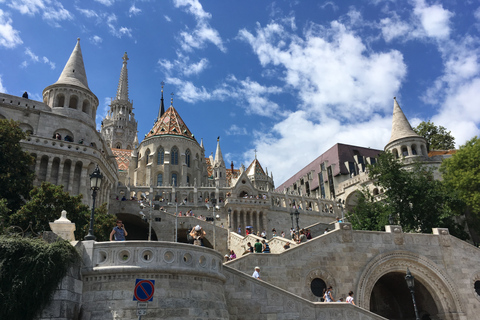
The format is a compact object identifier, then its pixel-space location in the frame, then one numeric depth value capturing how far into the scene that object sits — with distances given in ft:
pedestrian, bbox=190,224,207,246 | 45.19
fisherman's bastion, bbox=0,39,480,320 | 34.50
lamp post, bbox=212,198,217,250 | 115.96
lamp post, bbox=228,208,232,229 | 108.45
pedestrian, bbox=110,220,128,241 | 38.94
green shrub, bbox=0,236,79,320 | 29.27
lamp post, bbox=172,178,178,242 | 120.34
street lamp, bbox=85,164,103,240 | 37.68
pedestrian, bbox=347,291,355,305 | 54.03
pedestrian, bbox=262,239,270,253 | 63.39
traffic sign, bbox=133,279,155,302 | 27.66
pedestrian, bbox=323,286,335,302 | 53.29
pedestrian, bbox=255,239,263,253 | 59.77
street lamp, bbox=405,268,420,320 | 49.24
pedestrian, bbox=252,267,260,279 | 50.09
